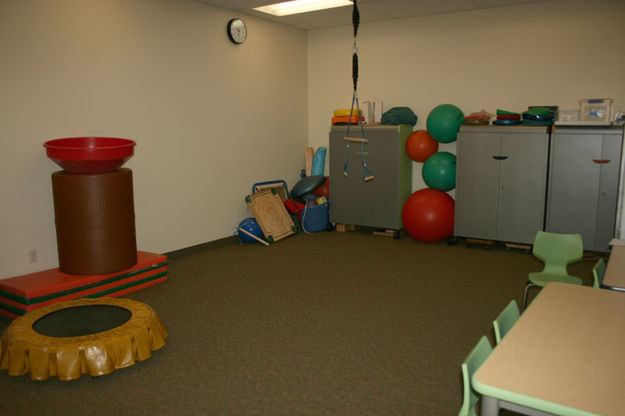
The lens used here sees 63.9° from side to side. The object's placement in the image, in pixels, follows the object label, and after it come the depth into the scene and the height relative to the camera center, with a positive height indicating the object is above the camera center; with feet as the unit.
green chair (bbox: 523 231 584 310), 12.26 -3.05
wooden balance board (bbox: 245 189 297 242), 21.98 -3.70
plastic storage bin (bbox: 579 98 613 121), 18.76 +0.81
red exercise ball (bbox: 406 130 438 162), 22.03 -0.59
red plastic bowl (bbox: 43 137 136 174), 13.94 -0.61
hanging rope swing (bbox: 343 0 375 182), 21.89 -1.48
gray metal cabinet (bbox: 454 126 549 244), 19.34 -2.00
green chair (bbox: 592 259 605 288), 9.84 -2.85
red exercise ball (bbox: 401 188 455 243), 20.99 -3.50
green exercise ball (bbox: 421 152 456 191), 21.27 -1.66
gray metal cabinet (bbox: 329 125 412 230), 22.39 -2.18
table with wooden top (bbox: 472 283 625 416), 5.26 -2.74
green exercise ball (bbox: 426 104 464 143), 20.89 +0.40
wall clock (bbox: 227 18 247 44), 21.29 +4.34
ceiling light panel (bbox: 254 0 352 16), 20.62 +5.26
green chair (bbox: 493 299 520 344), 7.30 -2.86
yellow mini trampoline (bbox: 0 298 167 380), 10.12 -4.29
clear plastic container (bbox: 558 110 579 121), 19.43 +0.62
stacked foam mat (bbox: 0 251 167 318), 13.44 -4.33
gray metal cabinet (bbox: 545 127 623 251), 18.11 -1.89
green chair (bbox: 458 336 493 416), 6.14 -2.97
